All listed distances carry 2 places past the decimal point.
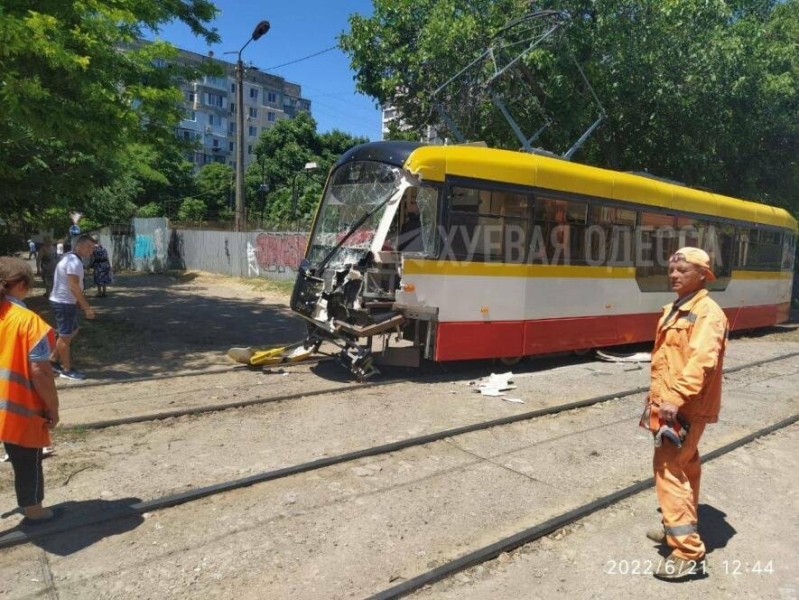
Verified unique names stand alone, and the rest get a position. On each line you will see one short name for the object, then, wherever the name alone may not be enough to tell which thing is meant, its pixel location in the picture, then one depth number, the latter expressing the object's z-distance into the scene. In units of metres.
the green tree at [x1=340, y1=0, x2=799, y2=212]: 15.29
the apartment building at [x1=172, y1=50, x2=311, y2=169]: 73.94
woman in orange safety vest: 3.71
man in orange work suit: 3.62
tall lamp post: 23.52
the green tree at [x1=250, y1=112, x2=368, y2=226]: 42.75
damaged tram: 7.98
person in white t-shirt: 7.98
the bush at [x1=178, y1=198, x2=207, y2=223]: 42.36
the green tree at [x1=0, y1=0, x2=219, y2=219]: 7.89
